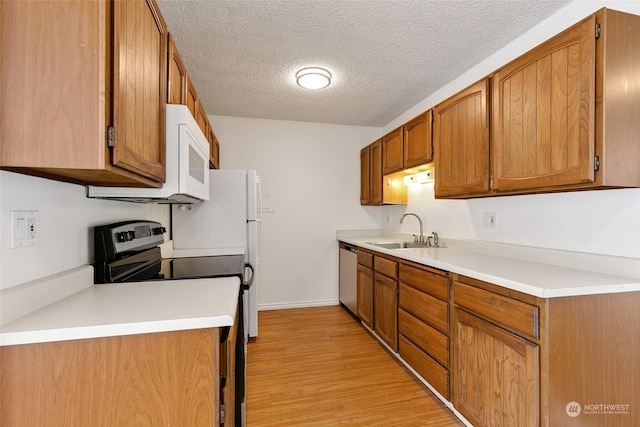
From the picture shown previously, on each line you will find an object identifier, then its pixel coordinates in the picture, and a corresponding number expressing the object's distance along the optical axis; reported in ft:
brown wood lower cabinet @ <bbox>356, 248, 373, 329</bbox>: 9.27
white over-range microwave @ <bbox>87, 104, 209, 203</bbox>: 4.24
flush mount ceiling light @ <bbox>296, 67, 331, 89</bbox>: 7.77
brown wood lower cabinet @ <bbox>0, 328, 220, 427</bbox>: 2.67
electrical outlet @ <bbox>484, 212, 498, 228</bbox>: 7.07
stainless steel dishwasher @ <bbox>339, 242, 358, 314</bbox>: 10.68
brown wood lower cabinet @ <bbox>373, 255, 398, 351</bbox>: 7.75
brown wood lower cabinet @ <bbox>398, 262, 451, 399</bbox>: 5.85
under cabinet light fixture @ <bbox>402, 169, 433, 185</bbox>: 9.22
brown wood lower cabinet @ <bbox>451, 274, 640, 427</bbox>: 3.96
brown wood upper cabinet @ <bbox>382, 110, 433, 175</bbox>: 7.99
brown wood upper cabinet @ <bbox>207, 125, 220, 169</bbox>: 9.25
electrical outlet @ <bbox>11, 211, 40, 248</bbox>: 3.01
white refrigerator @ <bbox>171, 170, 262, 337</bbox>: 8.48
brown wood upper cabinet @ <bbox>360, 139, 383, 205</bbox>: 10.80
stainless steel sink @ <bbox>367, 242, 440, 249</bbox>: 9.76
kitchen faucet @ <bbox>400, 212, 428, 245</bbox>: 9.67
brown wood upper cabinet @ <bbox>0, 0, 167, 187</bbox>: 2.62
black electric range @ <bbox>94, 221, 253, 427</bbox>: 4.42
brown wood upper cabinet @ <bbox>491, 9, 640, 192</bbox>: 4.09
